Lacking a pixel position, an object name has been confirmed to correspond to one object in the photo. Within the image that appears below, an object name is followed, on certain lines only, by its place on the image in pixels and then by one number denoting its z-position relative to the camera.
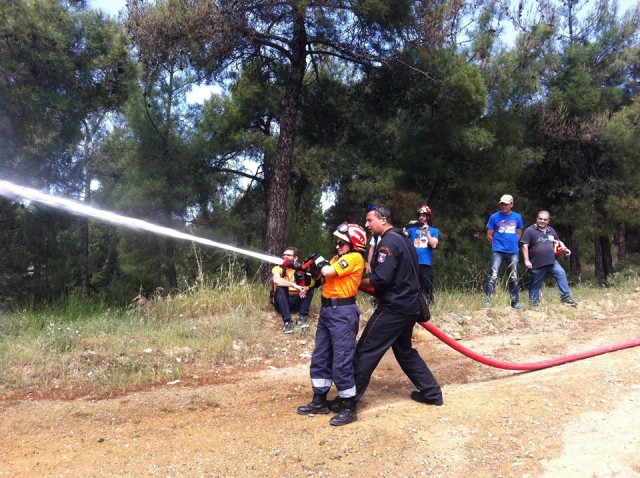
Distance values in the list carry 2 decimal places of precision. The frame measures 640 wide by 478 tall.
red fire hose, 4.66
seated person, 6.46
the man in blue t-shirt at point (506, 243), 7.61
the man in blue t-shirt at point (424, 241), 7.11
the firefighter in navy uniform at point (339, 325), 3.98
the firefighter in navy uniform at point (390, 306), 4.08
